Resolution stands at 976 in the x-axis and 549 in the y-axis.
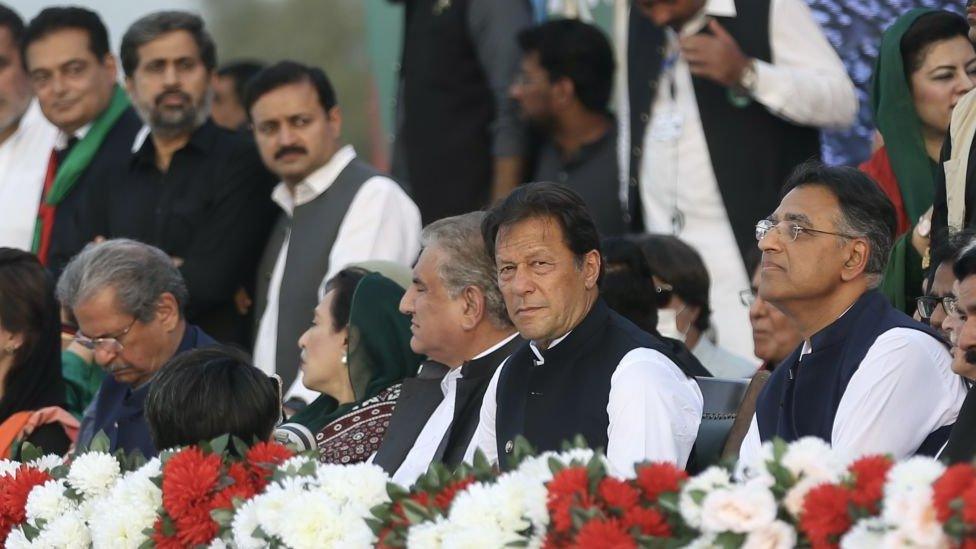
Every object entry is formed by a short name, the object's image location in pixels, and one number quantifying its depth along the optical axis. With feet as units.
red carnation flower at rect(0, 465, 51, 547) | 30.63
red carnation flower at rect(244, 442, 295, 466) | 27.89
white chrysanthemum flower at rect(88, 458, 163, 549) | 27.99
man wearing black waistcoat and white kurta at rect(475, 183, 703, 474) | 30.58
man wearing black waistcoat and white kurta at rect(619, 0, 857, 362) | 44.45
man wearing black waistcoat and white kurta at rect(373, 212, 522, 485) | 35.40
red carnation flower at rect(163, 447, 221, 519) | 27.61
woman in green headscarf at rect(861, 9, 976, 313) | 38.24
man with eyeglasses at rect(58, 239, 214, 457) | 41.45
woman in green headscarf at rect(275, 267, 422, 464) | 38.14
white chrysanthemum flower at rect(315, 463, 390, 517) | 25.99
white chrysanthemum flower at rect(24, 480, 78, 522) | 29.78
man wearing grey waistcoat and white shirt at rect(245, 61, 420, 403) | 46.98
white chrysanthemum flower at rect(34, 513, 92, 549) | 29.01
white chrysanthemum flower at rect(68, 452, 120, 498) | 29.76
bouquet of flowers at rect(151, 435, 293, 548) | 27.45
